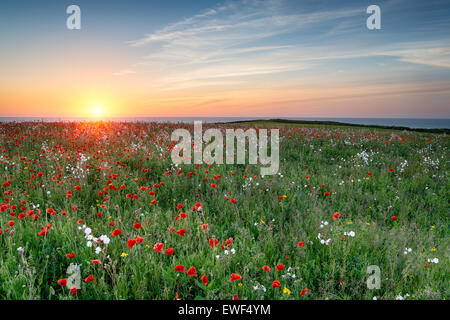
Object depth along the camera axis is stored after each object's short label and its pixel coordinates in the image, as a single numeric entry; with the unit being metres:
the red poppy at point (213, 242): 2.61
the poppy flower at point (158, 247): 2.40
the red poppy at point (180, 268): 2.19
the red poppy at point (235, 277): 2.09
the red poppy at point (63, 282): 2.09
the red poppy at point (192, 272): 2.16
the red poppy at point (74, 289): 2.16
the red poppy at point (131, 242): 2.35
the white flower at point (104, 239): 2.35
